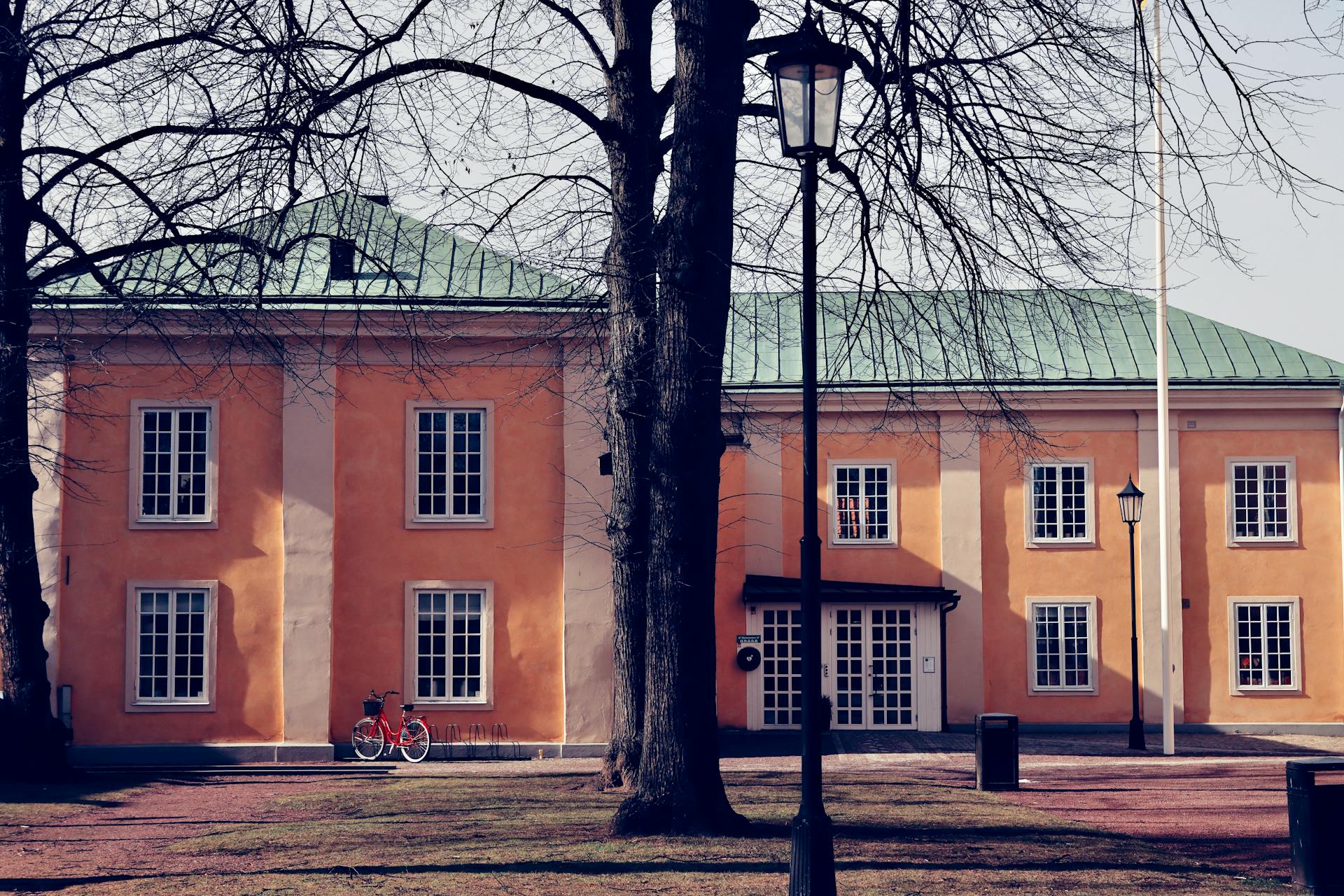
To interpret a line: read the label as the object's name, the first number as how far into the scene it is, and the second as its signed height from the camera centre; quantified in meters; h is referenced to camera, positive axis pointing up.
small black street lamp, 23.78 +0.91
